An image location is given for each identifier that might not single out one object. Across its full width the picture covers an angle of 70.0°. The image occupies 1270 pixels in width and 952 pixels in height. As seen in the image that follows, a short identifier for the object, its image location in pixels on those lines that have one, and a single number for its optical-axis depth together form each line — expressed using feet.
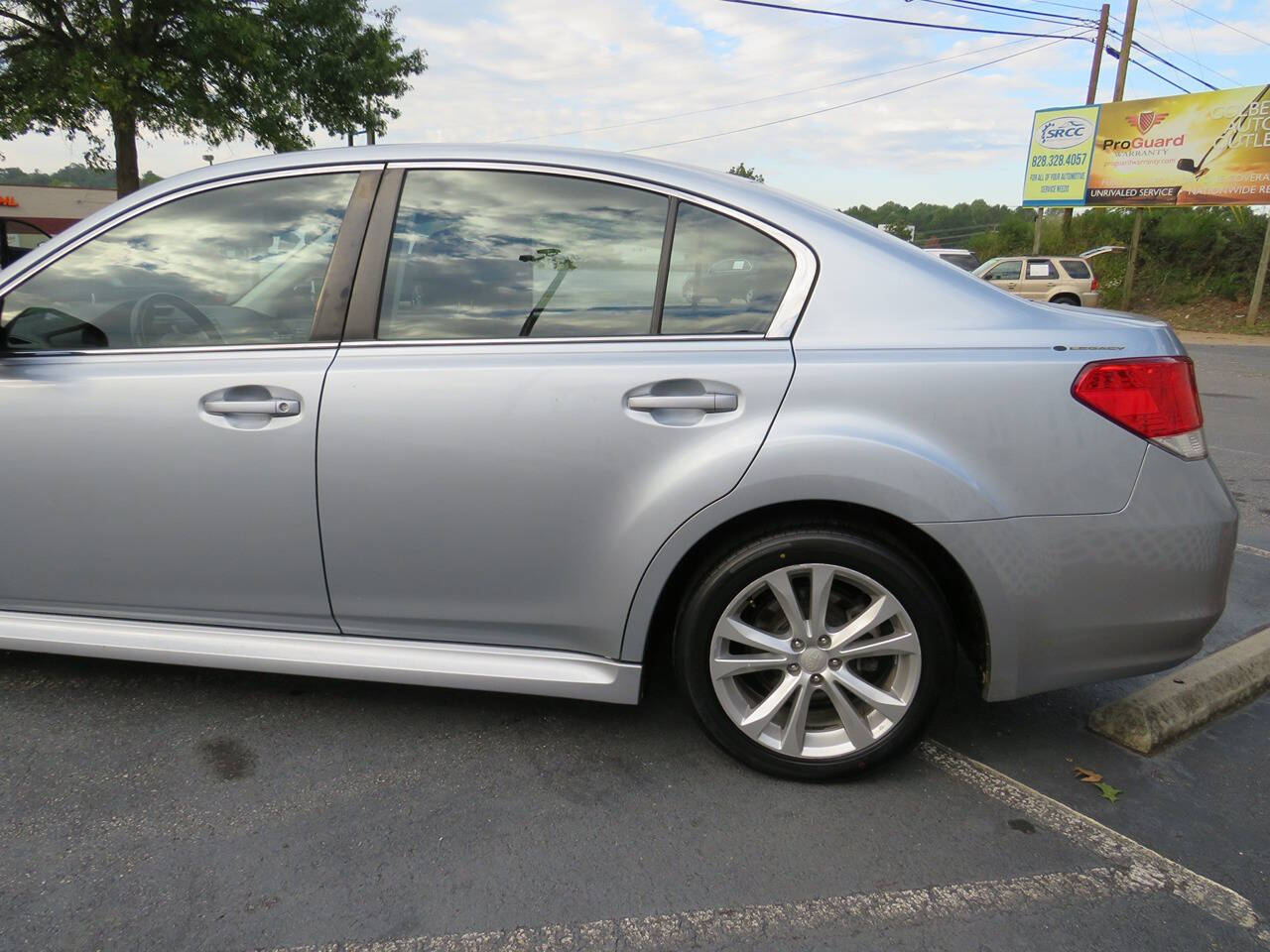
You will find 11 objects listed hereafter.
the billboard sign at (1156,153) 73.00
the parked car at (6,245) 15.39
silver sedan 7.59
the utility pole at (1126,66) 83.66
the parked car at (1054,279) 75.20
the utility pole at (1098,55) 87.25
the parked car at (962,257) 85.76
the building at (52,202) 149.69
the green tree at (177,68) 45.62
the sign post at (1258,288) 73.31
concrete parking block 9.09
